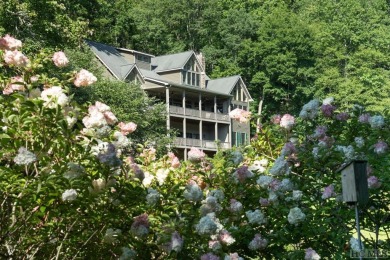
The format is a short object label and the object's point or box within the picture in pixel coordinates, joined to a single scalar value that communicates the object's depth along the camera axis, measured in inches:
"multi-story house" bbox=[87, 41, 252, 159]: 1486.2
